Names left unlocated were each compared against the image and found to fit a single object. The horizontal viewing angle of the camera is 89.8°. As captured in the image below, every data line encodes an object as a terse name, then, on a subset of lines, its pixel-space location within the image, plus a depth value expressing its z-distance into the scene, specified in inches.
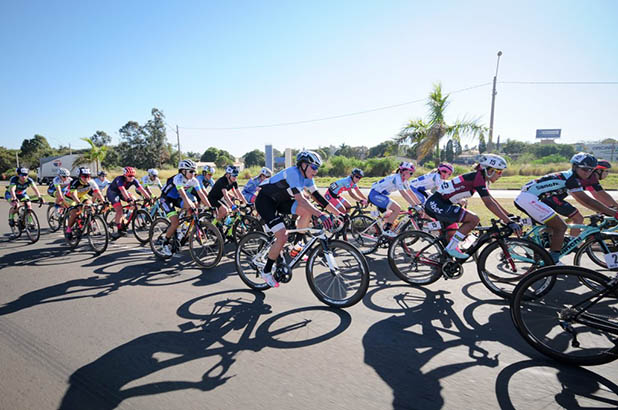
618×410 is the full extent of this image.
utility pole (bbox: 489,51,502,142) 607.2
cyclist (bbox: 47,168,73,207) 317.1
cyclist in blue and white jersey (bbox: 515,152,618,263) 177.8
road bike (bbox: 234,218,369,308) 152.9
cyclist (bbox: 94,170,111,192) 379.1
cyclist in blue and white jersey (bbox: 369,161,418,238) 262.8
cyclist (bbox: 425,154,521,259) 173.5
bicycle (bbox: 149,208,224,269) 218.4
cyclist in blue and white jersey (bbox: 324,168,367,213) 297.3
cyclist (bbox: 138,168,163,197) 377.7
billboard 3142.2
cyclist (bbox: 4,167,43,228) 318.0
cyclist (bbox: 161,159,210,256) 222.2
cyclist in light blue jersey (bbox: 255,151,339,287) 164.6
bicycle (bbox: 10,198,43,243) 308.7
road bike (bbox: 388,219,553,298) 167.5
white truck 1609.3
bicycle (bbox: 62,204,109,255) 261.3
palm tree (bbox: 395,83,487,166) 496.4
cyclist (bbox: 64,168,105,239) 295.6
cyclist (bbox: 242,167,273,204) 355.9
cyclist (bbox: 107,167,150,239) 301.3
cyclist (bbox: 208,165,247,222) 287.4
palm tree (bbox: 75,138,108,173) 1439.6
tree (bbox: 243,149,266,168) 3292.3
